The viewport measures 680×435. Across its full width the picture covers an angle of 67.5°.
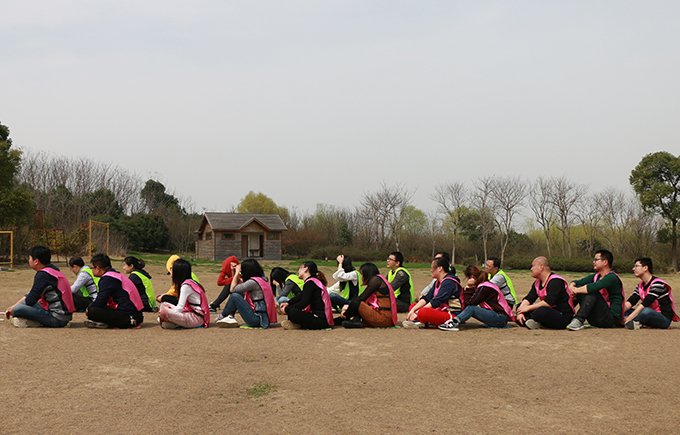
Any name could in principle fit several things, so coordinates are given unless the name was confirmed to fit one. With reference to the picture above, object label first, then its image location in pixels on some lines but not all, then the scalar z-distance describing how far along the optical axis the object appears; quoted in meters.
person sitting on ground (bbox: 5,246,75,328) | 7.34
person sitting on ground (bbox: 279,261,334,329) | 7.68
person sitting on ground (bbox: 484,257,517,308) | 9.01
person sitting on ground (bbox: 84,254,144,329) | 7.43
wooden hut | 35.88
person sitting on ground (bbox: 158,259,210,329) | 7.49
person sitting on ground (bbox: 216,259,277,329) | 7.82
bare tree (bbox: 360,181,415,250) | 38.53
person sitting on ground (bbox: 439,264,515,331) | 7.92
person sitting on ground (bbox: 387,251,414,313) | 8.97
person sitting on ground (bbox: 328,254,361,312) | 8.67
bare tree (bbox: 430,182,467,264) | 35.97
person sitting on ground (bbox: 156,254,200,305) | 7.80
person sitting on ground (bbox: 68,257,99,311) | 8.85
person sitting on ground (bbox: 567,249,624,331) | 7.73
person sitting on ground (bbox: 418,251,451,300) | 8.39
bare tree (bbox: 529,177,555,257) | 35.78
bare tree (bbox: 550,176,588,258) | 35.62
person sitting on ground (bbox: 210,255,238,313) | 9.88
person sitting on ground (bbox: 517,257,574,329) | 7.71
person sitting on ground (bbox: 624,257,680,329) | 7.89
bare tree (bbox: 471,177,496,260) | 35.09
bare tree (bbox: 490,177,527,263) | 34.69
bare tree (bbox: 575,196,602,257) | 35.41
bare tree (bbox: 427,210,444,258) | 38.75
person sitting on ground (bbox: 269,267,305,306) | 8.43
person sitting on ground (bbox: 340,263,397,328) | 7.95
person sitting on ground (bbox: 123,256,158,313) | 9.20
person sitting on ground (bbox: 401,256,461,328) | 7.89
